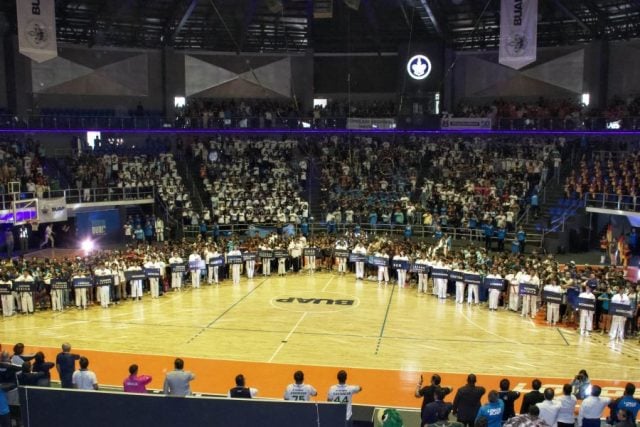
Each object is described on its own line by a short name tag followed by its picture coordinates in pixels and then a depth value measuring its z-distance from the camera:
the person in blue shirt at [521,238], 29.98
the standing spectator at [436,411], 10.10
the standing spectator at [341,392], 10.79
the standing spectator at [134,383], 11.45
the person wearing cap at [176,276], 25.94
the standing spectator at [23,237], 33.06
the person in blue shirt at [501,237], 30.85
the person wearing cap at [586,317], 20.25
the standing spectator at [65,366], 12.51
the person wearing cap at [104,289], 23.27
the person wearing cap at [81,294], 22.97
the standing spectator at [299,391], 10.84
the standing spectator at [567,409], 10.87
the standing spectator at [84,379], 11.61
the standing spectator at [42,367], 11.98
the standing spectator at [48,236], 34.44
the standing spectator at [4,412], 10.85
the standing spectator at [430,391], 10.49
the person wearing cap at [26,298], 22.20
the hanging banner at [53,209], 31.84
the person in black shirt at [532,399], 10.86
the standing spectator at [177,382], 11.31
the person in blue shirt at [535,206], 32.94
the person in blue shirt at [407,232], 32.88
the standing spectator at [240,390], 10.81
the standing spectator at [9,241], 31.50
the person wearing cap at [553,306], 21.28
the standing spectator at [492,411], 10.05
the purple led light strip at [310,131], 37.25
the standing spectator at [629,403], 10.58
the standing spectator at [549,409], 10.44
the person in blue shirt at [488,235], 31.05
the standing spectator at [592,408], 10.80
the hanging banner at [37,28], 27.78
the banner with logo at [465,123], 38.06
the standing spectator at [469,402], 10.80
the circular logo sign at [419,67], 43.81
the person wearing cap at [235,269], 27.53
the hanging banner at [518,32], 28.34
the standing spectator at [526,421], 8.70
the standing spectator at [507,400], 11.01
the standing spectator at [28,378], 11.73
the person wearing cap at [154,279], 24.69
